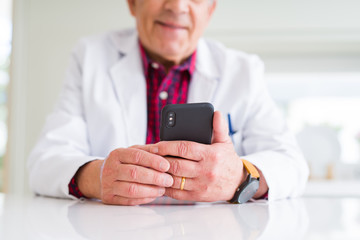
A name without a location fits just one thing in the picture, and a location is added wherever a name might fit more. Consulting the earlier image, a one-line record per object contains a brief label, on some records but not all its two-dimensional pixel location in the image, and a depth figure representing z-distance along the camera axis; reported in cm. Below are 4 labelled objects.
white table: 56
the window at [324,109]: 262
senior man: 88
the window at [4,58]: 279
